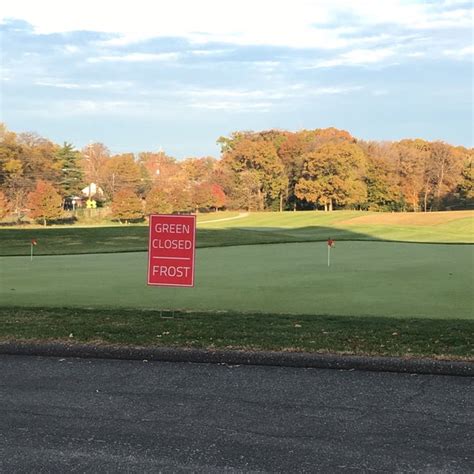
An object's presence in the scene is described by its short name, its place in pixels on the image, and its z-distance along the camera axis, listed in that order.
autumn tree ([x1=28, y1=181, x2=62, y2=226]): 64.19
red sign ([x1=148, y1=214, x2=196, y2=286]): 8.18
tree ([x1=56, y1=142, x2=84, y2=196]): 86.62
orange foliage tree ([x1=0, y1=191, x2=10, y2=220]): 62.89
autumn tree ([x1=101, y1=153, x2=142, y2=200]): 92.12
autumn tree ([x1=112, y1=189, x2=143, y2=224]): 68.69
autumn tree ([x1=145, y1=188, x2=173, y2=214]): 69.12
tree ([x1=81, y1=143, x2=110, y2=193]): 97.31
